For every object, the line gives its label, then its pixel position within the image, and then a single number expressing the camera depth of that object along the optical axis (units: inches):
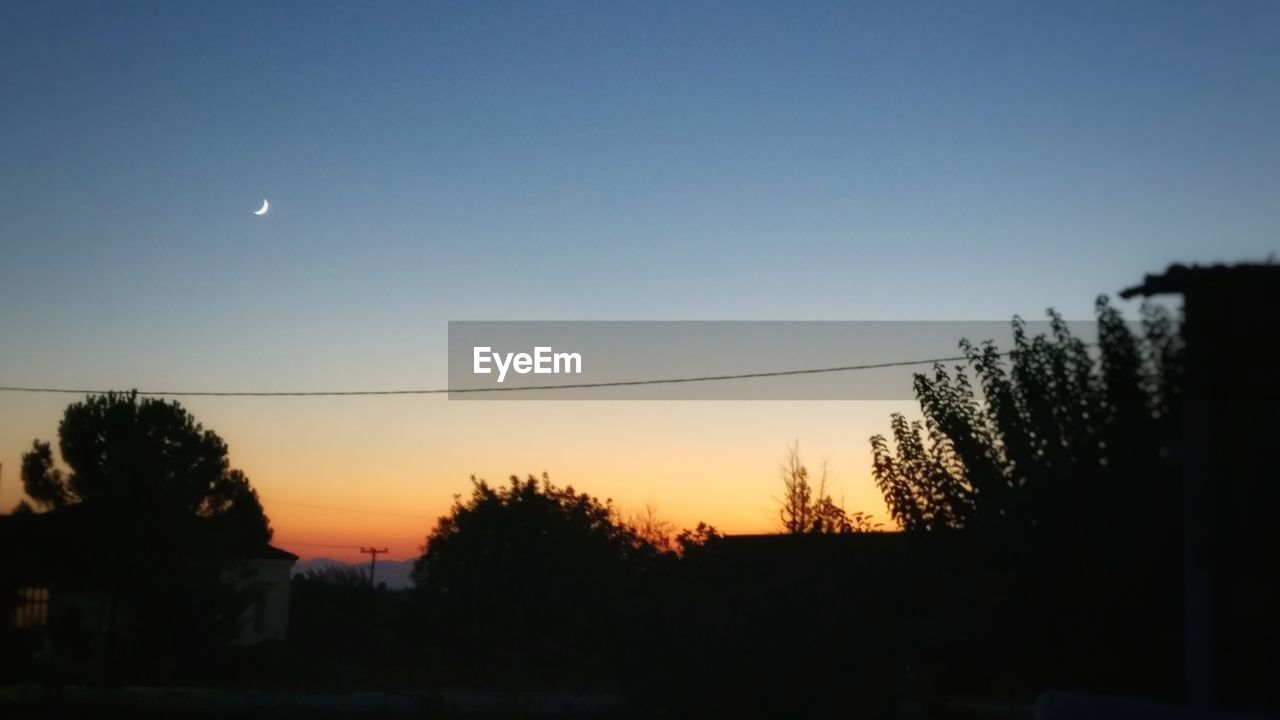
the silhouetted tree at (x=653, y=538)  1380.4
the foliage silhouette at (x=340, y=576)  1860.2
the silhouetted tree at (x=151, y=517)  1213.7
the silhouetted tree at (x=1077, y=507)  537.3
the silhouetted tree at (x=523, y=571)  1282.0
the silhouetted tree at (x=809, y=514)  904.9
